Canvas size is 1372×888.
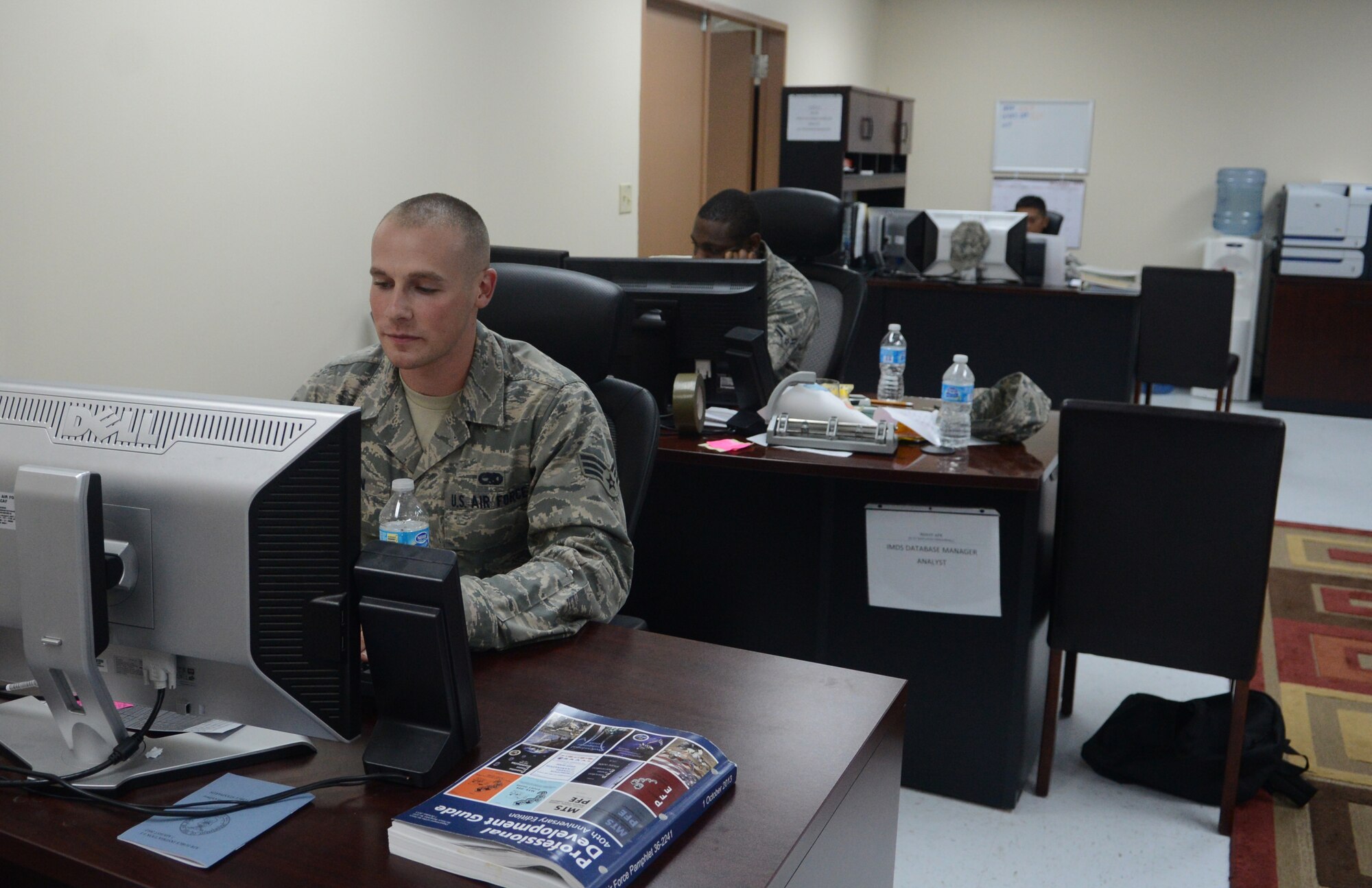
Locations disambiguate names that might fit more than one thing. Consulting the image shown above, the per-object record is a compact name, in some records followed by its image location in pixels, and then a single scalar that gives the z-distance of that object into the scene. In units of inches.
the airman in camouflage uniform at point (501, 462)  63.3
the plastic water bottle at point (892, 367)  127.0
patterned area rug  88.7
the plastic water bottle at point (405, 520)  56.1
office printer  254.2
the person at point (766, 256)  133.6
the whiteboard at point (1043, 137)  296.7
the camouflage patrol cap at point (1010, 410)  98.2
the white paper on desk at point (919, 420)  100.4
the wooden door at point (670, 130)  195.5
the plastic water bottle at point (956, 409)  99.3
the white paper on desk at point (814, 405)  101.0
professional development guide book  36.2
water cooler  270.7
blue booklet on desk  38.3
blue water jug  276.7
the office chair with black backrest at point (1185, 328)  202.8
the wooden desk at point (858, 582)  94.3
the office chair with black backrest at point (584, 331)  74.7
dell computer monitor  39.3
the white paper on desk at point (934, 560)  93.9
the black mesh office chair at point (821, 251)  146.7
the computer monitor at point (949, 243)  205.3
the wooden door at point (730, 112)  235.6
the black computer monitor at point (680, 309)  104.3
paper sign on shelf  229.6
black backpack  97.8
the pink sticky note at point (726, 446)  99.0
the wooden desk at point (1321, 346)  257.0
